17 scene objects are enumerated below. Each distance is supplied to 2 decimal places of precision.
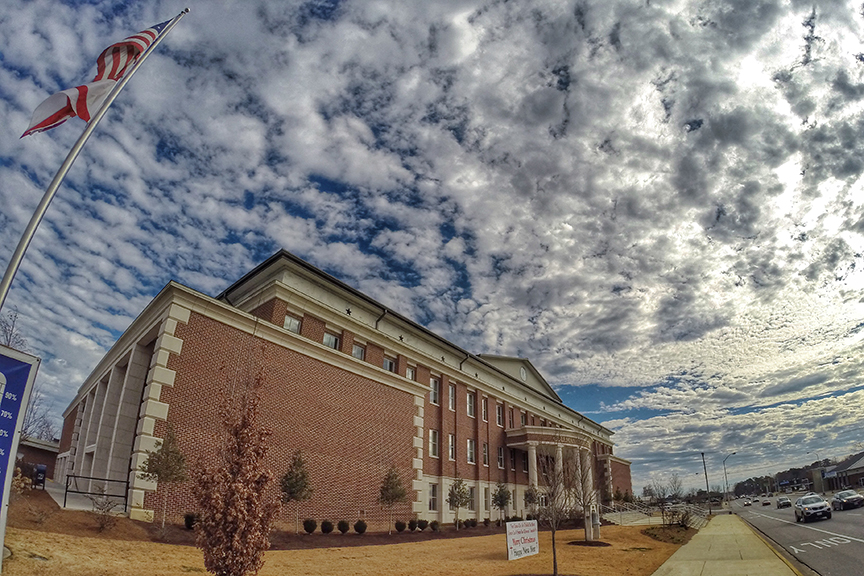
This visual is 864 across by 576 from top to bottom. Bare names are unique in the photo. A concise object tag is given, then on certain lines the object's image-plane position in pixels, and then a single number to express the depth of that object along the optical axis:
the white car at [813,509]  33.53
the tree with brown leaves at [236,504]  8.44
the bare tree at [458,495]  34.50
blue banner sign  6.65
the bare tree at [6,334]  41.34
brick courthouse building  19.53
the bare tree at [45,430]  67.41
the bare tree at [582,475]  25.00
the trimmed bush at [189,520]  17.11
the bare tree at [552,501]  17.97
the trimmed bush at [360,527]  23.72
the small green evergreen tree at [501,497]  40.44
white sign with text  17.36
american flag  9.15
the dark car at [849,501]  41.25
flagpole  7.93
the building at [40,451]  40.00
